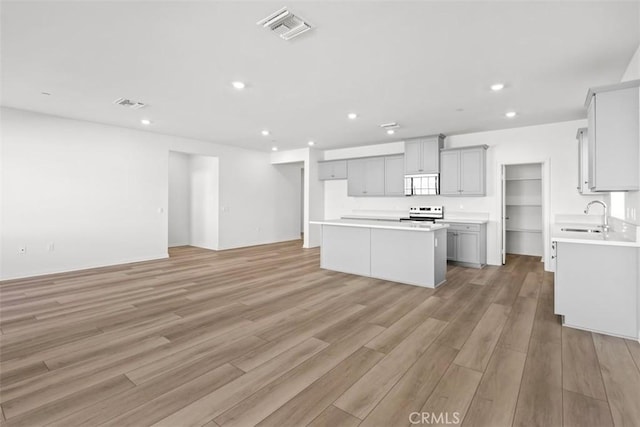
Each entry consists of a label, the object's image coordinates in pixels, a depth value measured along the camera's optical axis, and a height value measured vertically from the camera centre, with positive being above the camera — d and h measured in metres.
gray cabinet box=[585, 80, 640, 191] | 2.62 +0.69
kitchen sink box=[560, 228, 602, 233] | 3.80 -0.22
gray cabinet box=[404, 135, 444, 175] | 6.24 +1.26
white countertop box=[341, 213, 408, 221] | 7.09 -0.08
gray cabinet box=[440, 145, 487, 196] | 5.80 +0.83
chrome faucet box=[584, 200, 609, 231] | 3.91 -0.13
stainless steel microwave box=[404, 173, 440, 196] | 6.24 +0.61
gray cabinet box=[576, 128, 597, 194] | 4.32 +0.82
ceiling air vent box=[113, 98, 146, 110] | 4.28 +1.62
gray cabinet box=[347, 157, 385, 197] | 7.18 +0.90
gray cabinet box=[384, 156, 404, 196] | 6.84 +0.86
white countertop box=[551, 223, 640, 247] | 2.71 -0.25
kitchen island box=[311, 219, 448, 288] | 4.31 -0.59
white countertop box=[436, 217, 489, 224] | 5.65 -0.15
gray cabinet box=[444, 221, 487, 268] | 5.57 -0.59
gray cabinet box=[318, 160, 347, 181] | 7.91 +1.18
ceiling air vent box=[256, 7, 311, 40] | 2.30 +1.52
